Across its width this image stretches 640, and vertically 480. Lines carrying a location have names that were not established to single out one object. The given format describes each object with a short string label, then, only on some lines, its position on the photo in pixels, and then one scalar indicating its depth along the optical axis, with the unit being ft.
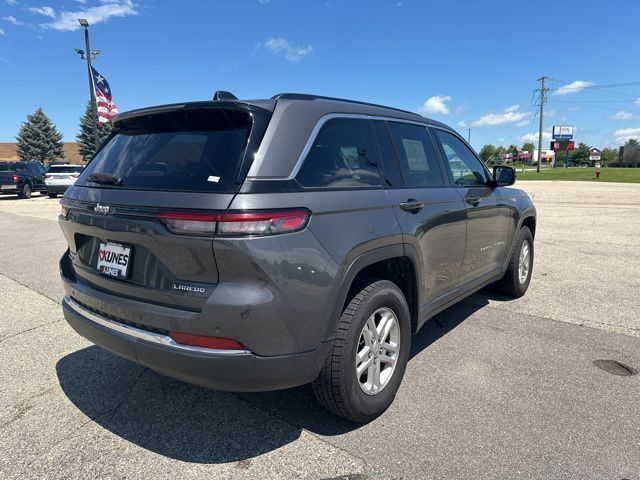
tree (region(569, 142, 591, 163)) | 437.99
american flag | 55.31
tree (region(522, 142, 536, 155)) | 537.48
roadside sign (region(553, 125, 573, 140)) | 397.19
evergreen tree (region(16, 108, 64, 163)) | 219.82
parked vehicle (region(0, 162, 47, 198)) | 75.56
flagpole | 57.06
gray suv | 7.30
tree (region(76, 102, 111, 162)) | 191.93
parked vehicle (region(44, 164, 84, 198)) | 76.54
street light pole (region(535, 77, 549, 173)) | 237.04
